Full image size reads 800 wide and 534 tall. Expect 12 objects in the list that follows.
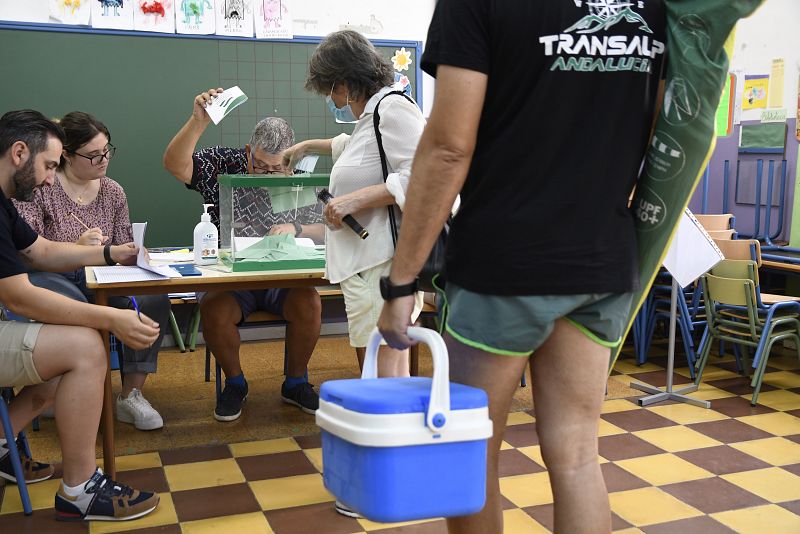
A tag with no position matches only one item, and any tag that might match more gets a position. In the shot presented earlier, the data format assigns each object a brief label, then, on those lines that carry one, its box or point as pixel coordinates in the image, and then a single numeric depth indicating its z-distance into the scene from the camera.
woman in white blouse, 2.33
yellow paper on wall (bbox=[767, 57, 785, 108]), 5.17
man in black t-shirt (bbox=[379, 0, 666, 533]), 1.35
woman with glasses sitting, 3.36
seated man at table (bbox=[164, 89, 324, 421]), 3.56
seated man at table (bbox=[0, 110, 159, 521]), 2.42
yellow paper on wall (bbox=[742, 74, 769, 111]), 5.27
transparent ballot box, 3.09
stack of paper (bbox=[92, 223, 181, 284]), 2.84
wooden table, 2.76
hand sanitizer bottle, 3.41
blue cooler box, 1.27
